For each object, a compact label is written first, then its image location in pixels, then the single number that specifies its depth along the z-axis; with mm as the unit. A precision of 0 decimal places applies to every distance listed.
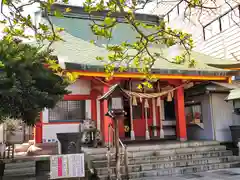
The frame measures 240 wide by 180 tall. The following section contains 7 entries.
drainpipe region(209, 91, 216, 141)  10508
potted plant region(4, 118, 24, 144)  9302
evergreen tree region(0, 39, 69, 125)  5504
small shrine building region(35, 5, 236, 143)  9523
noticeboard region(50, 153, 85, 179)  6327
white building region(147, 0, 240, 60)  12820
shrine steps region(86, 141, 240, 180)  7680
